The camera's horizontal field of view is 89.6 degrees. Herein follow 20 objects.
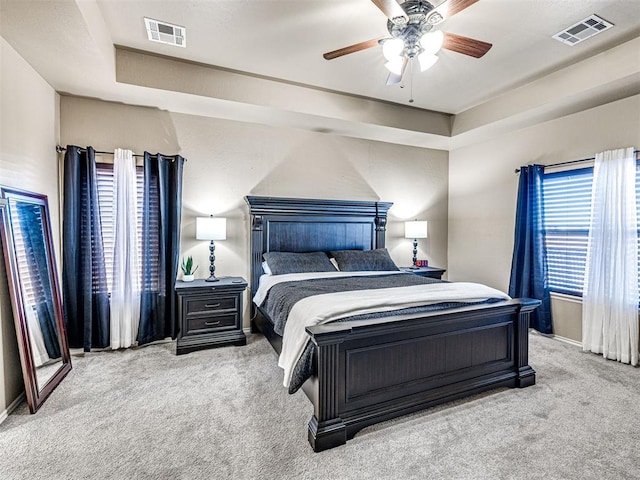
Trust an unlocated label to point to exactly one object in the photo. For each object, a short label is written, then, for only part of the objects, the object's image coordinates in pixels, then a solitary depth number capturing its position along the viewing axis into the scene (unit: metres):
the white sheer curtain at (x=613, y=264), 3.07
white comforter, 2.09
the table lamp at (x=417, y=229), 4.71
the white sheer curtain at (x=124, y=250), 3.31
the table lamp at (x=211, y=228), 3.50
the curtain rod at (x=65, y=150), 3.16
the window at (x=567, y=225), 3.54
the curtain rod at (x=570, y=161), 3.08
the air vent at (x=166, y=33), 2.60
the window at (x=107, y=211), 3.32
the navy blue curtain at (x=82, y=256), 3.14
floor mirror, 2.22
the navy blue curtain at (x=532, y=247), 3.83
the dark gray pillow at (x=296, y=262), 3.72
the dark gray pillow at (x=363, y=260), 4.03
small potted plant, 3.57
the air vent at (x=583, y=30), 2.51
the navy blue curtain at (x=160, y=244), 3.43
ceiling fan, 1.90
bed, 1.92
